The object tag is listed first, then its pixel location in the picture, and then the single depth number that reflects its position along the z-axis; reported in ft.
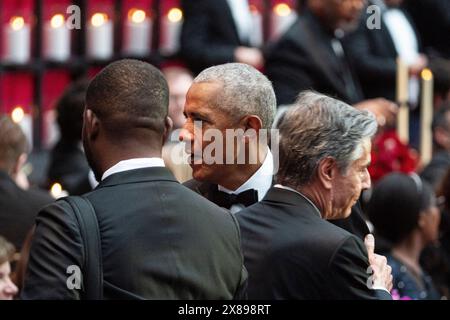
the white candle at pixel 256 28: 60.70
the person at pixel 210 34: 50.26
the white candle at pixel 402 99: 50.16
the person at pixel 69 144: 38.29
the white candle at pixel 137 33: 58.75
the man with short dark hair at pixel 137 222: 20.52
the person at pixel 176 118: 37.29
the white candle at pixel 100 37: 57.77
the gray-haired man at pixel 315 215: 23.00
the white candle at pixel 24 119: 55.21
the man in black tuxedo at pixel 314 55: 42.24
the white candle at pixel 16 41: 54.65
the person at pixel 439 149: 45.60
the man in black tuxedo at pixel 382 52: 53.26
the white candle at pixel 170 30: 59.41
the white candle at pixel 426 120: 51.80
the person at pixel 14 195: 33.22
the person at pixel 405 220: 35.24
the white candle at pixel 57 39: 56.44
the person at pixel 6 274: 27.66
